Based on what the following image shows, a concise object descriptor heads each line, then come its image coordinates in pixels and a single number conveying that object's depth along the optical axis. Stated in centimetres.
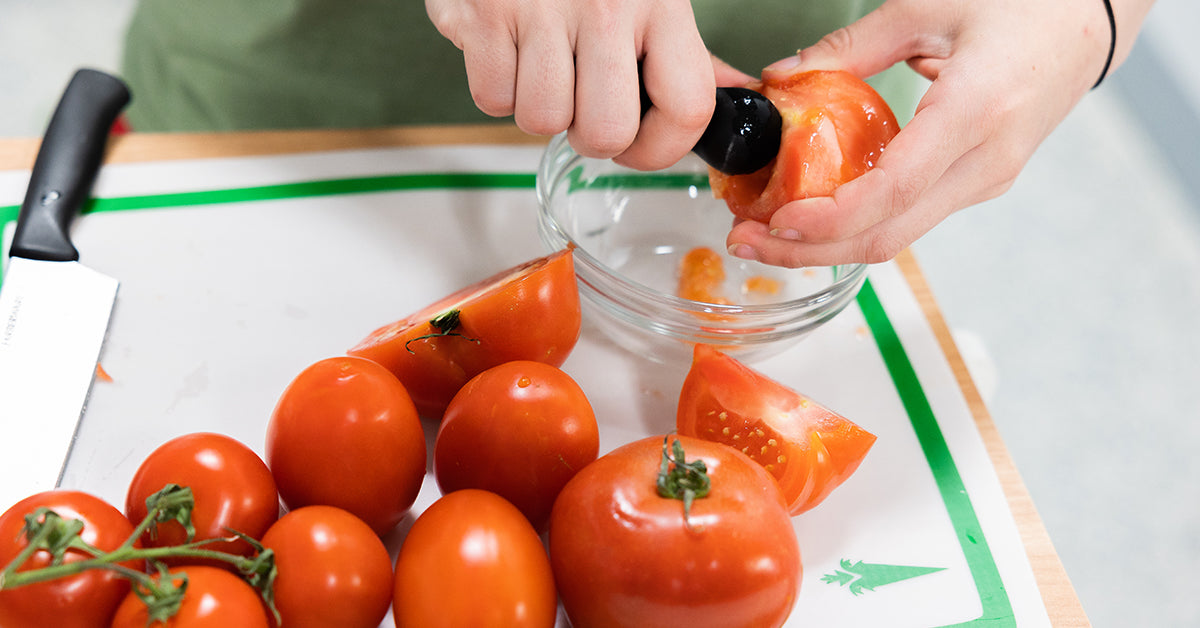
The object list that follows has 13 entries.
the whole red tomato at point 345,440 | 60
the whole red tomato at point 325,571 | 53
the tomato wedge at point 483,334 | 71
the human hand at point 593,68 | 69
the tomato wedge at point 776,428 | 69
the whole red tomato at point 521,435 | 62
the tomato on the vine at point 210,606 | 48
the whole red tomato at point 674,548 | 54
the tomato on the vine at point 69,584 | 50
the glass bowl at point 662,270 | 81
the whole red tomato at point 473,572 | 52
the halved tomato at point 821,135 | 74
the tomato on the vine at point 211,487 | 55
